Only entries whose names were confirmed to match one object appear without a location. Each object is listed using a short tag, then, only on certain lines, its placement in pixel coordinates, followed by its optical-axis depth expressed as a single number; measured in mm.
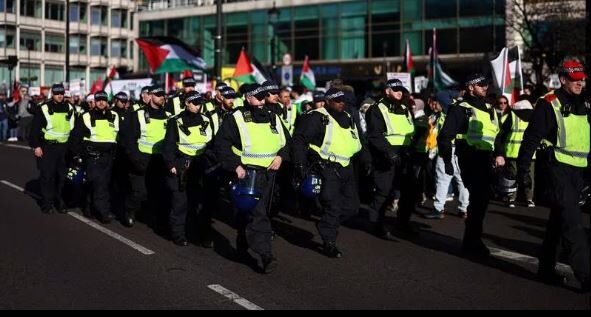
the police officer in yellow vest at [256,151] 6809
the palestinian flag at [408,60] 18441
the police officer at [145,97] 9511
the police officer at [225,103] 8625
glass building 39094
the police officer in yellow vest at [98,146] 9820
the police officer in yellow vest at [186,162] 8164
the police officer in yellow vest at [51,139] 10516
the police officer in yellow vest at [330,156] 7426
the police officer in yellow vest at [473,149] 7496
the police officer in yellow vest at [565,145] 5902
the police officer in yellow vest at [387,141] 8406
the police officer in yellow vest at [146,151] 9250
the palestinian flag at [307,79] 23781
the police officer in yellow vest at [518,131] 11047
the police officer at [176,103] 10573
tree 23344
